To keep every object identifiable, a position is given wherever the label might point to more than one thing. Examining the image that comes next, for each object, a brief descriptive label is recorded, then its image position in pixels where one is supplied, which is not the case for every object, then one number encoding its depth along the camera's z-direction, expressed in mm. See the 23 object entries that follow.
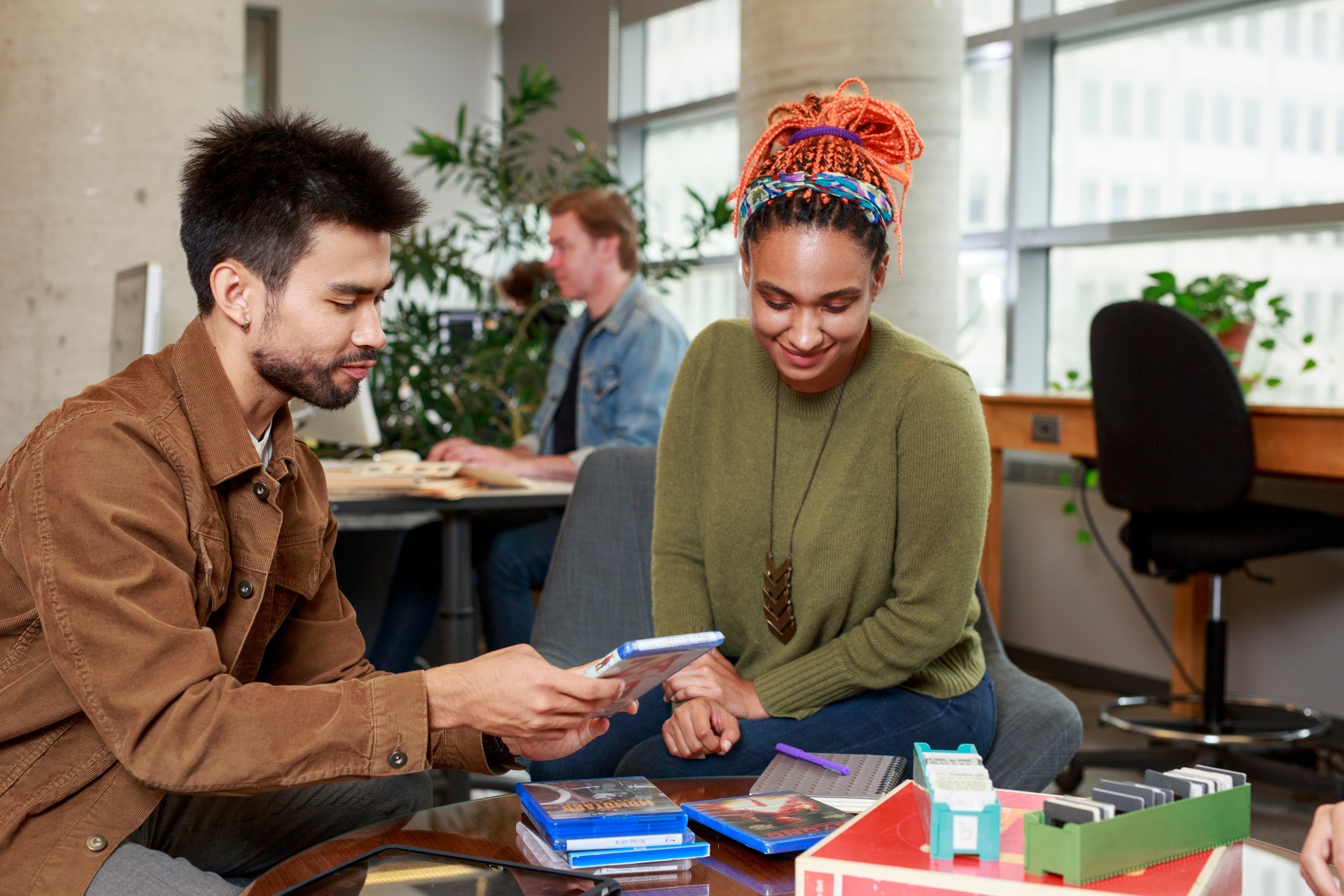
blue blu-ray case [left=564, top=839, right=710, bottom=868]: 1063
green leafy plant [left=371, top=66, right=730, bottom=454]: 4500
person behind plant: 4590
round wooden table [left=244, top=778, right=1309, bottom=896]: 1023
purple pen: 1322
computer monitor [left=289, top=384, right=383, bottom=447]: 3193
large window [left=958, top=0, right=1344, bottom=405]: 3779
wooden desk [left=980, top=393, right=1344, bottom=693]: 2863
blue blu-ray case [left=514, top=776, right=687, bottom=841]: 1071
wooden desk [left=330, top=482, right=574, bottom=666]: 2600
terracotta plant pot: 3371
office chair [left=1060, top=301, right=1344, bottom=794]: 2836
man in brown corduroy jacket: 1069
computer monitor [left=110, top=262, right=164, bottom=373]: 2264
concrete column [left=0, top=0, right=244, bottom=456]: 3113
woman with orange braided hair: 1552
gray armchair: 1925
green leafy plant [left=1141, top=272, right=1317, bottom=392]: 3357
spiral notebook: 1244
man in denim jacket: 3232
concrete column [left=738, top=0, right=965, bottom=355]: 3244
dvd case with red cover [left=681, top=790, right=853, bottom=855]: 1083
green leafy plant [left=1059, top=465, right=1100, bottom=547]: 3969
